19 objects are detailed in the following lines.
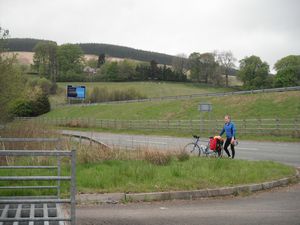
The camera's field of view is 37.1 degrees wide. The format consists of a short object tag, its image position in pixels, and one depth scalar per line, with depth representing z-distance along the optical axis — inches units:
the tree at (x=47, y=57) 5049.2
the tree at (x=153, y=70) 5147.6
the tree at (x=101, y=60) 5958.7
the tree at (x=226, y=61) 4709.6
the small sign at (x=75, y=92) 2724.9
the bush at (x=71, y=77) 5049.2
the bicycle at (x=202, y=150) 696.4
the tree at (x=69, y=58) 5128.0
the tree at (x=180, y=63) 5307.1
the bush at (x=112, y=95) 3873.0
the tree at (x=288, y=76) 3821.4
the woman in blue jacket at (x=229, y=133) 701.1
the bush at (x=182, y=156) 593.2
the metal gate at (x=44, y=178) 230.7
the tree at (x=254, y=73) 4042.8
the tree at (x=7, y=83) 1189.4
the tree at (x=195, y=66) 4785.9
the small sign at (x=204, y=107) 1427.2
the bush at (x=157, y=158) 544.8
